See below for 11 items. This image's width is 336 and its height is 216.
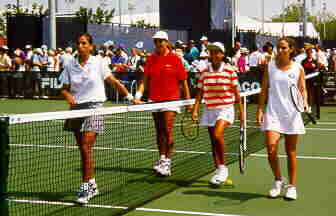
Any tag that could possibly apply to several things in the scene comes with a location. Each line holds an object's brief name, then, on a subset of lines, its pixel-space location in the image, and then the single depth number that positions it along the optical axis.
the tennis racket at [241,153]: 9.38
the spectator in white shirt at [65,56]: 24.48
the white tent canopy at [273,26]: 76.14
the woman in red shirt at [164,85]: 9.71
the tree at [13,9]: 62.83
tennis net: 7.52
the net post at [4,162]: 6.00
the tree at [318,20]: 125.32
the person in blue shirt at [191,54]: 24.06
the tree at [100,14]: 66.91
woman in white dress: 8.00
